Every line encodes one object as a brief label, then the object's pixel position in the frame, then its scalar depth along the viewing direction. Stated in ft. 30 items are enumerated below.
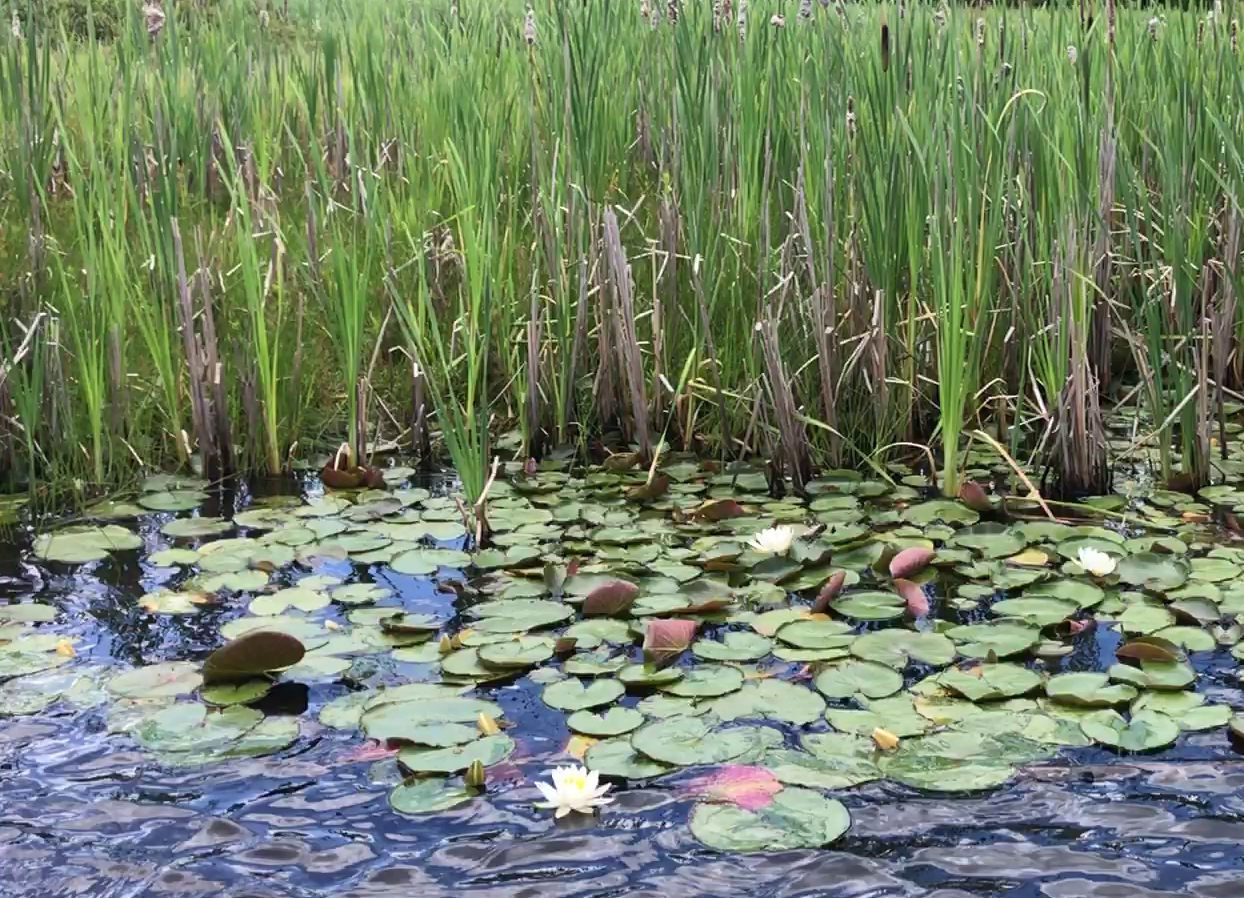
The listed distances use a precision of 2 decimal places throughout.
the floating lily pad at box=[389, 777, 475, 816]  5.49
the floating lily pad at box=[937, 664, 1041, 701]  6.35
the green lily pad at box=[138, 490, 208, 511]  9.08
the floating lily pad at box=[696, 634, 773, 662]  6.84
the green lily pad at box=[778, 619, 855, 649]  6.94
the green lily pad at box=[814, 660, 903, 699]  6.42
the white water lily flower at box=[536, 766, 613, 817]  5.32
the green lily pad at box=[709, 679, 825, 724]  6.23
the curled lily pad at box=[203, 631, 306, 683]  6.56
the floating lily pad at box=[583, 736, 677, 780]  5.73
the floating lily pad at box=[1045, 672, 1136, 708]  6.22
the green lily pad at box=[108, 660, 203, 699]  6.48
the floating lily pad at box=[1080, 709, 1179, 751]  5.87
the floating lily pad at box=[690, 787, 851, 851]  5.17
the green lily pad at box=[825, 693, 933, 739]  6.07
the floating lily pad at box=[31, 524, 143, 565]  8.21
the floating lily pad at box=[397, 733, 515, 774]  5.72
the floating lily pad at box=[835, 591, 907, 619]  7.31
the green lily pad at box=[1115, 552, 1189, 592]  7.53
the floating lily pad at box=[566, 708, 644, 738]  6.05
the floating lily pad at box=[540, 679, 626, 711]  6.31
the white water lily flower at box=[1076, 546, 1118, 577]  7.59
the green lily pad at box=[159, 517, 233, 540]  8.61
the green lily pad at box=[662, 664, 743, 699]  6.43
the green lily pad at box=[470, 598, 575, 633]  7.22
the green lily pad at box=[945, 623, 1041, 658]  6.80
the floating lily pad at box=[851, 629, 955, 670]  6.75
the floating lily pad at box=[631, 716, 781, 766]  5.82
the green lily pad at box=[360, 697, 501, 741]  6.04
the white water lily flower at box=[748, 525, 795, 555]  7.95
